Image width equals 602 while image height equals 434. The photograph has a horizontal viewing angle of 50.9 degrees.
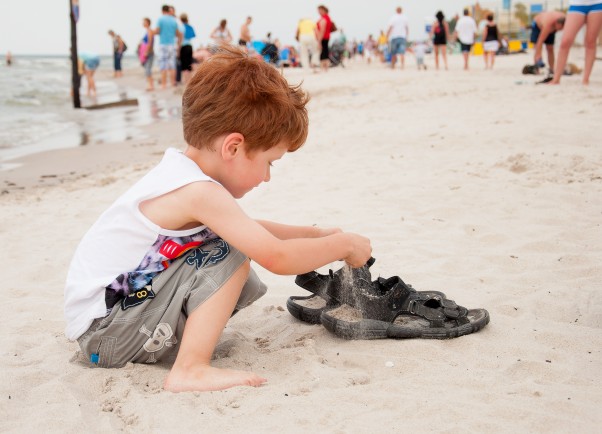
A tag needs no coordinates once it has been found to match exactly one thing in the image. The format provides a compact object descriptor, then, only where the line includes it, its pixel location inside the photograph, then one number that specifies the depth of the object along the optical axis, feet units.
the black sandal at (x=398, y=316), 7.29
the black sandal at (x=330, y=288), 7.74
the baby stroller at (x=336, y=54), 83.20
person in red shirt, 54.65
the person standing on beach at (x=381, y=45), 102.50
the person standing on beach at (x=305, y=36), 62.90
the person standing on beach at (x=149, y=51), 54.00
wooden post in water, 38.51
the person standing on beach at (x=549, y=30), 33.97
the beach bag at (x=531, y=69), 38.09
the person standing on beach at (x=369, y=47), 101.72
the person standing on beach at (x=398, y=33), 56.52
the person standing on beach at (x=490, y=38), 53.36
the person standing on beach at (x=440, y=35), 54.29
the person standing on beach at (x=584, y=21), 24.81
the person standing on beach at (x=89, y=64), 53.52
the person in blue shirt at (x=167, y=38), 48.55
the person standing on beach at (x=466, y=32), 57.06
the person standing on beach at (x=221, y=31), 55.57
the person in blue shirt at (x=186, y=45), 52.54
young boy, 6.49
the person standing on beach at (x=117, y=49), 91.91
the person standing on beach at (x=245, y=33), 61.31
